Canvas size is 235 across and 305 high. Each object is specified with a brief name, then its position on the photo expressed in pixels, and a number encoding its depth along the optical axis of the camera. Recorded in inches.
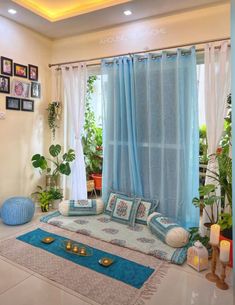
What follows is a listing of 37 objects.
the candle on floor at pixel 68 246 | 94.3
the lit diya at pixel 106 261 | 84.3
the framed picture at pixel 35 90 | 141.3
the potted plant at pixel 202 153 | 122.1
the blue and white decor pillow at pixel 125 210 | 119.5
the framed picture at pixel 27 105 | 136.4
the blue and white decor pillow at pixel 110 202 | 128.6
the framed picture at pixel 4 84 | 124.7
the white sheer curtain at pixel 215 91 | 101.8
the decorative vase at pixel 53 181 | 149.0
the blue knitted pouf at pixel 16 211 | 116.3
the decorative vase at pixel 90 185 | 160.9
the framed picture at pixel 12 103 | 128.4
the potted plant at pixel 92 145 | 163.3
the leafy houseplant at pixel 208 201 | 91.0
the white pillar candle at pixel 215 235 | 77.2
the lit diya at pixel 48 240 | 99.9
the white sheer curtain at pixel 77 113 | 139.5
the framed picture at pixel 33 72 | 139.9
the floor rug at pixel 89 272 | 70.2
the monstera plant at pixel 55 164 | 136.1
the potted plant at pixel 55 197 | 142.6
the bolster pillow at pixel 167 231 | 95.9
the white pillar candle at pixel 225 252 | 71.2
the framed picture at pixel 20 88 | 130.9
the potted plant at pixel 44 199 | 138.6
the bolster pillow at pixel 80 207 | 128.2
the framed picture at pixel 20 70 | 131.9
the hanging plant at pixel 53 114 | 149.3
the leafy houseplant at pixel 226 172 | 87.3
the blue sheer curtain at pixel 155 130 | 112.4
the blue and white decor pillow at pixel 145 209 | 118.9
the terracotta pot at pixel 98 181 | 164.3
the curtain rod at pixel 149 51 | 106.2
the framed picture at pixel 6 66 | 124.9
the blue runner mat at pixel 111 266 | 77.8
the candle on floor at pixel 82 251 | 91.9
